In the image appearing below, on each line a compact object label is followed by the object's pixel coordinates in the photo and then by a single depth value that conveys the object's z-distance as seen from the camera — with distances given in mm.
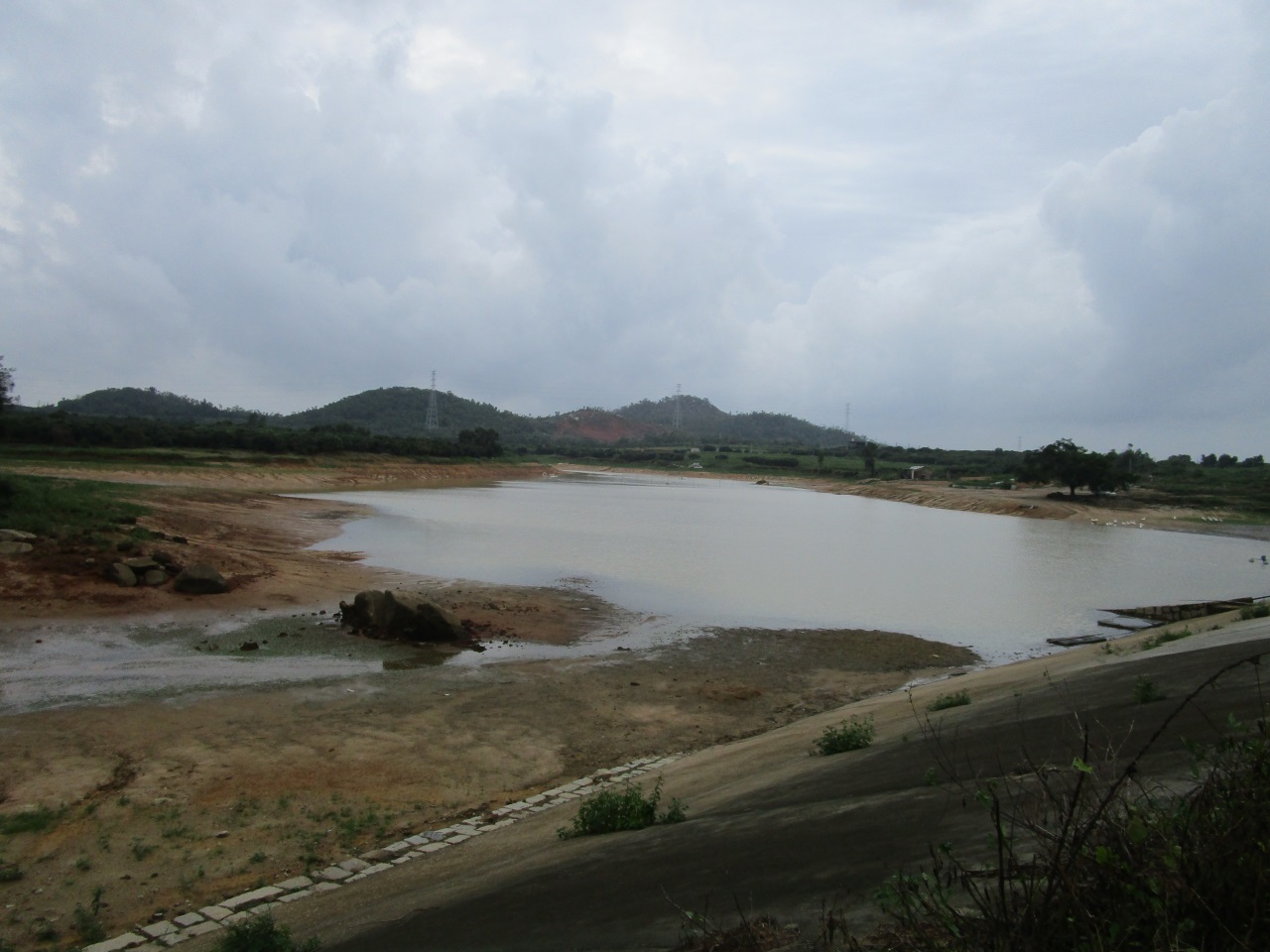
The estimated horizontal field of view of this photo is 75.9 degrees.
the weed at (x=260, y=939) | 5555
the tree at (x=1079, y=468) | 76188
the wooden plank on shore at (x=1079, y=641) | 20625
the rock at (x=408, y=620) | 17609
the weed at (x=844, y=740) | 9523
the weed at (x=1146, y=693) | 8234
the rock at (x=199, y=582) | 20109
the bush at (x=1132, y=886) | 2998
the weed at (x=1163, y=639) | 14711
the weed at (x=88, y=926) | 6332
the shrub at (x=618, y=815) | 7582
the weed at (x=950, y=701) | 11357
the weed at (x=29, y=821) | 7914
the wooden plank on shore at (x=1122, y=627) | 22453
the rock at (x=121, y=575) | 19422
